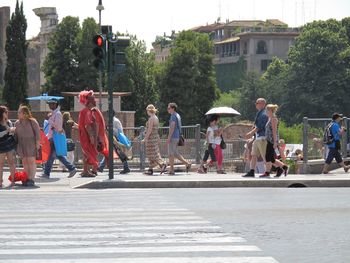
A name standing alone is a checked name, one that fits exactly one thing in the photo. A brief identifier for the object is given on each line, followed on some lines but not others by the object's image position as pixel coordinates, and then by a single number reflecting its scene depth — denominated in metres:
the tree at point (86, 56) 85.62
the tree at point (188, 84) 94.62
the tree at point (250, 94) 123.50
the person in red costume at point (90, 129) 22.91
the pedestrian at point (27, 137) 20.89
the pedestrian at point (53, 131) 23.09
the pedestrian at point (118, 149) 24.62
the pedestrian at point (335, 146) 25.59
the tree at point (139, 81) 86.50
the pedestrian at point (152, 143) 25.05
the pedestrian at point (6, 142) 20.95
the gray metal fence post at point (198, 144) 28.91
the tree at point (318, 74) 106.75
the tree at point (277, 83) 113.64
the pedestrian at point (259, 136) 22.75
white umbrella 45.71
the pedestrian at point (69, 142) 24.70
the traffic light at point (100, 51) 21.53
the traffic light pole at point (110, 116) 21.42
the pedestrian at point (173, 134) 24.62
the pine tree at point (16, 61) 73.06
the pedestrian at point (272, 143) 22.47
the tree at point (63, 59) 87.56
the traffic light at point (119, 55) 21.56
